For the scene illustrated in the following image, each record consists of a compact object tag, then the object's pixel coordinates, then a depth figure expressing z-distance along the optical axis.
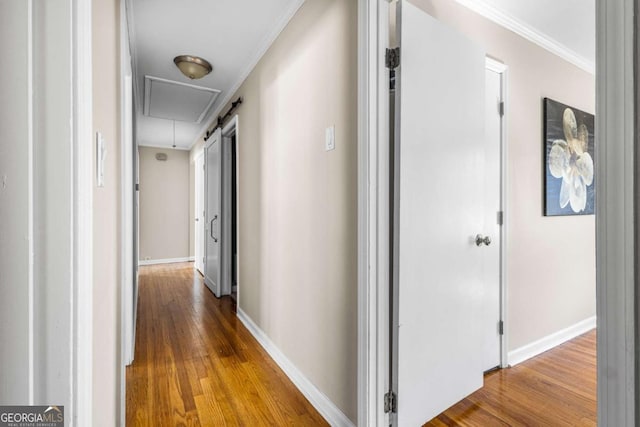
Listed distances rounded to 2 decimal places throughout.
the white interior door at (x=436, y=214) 1.43
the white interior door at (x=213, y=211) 3.93
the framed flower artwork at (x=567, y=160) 2.41
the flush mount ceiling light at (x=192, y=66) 2.66
